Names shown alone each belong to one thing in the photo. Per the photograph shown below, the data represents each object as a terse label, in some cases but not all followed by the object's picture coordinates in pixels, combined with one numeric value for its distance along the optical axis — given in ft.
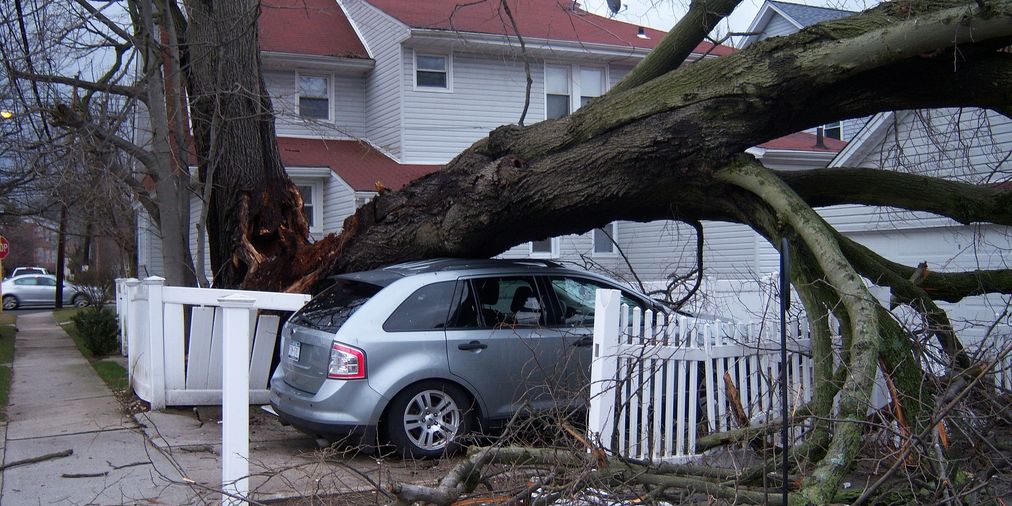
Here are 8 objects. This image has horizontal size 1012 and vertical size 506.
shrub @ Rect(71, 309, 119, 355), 50.55
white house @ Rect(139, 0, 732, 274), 63.26
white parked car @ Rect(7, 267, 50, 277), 151.64
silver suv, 22.79
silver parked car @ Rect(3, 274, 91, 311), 123.75
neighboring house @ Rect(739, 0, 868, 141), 65.46
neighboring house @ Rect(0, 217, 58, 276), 192.41
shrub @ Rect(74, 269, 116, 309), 68.59
